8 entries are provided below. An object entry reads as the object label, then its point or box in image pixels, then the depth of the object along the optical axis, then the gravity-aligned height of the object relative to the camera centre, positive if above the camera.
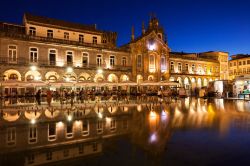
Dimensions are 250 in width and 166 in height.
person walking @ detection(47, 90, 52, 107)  16.58 -1.22
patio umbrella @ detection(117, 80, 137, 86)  22.30 +0.08
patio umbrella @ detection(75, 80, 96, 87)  19.61 -0.02
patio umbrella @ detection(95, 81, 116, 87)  20.81 +0.09
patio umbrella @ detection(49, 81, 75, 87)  18.25 -0.01
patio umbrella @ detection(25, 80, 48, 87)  16.53 +0.10
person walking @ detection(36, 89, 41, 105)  23.13 -1.50
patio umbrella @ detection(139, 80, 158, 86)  23.31 +0.07
